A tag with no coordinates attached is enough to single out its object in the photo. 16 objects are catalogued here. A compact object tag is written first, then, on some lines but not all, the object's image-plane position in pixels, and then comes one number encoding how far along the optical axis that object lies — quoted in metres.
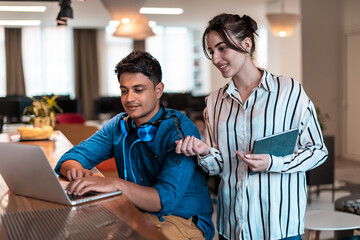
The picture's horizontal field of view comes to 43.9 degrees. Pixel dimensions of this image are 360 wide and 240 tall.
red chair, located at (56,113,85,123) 6.58
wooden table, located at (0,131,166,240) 1.08
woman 1.67
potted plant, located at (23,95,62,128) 3.52
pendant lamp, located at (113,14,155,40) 5.51
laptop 1.31
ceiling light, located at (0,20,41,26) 11.26
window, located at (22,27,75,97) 13.01
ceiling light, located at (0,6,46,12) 9.48
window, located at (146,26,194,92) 14.55
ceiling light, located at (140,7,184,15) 9.87
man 1.54
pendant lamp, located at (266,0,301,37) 7.56
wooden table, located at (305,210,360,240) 2.78
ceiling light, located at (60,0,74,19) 5.06
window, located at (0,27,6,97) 12.64
